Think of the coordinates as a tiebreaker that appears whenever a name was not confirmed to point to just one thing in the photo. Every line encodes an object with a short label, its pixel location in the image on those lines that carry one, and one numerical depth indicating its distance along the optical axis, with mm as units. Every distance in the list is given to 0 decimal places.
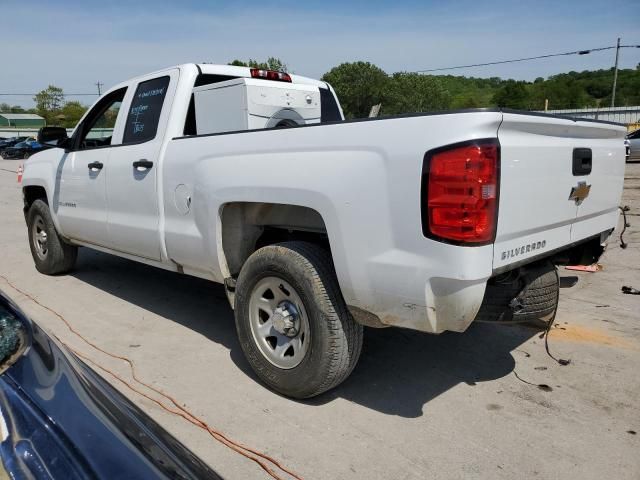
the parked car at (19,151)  39062
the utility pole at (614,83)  48969
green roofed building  94588
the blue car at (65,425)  1308
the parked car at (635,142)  19219
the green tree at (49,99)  93625
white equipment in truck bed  4121
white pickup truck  2490
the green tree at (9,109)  123688
